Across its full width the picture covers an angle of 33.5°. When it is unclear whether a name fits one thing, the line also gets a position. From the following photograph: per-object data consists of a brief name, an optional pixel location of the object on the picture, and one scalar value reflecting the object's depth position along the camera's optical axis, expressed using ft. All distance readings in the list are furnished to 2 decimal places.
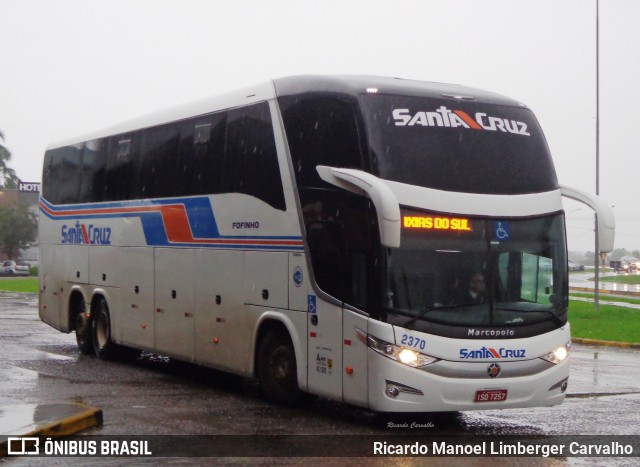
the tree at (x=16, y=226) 325.21
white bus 36.99
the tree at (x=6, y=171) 336.90
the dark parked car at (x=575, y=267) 393.95
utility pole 109.19
